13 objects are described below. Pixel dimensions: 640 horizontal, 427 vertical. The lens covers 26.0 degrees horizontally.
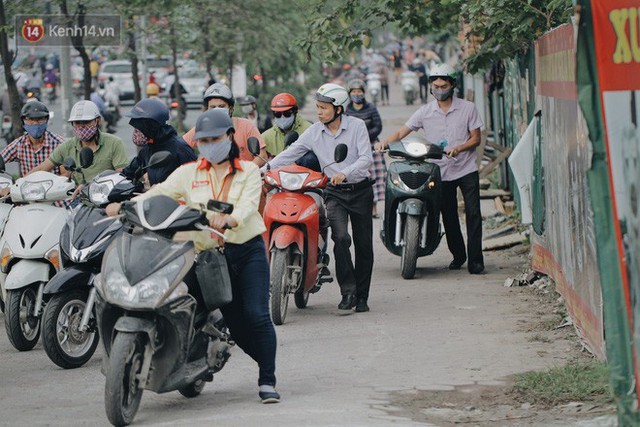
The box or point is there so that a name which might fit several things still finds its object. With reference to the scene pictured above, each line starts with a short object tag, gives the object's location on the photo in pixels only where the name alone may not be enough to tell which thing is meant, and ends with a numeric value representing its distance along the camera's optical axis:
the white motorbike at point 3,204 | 11.10
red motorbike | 10.90
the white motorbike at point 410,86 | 55.19
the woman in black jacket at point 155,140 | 9.12
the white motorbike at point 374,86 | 56.94
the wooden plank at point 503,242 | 15.35
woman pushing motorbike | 7.88
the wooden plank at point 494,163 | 18.68
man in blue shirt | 11.39
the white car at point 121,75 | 54.06
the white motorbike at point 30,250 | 9.98
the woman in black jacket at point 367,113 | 18.55
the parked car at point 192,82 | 52.42
